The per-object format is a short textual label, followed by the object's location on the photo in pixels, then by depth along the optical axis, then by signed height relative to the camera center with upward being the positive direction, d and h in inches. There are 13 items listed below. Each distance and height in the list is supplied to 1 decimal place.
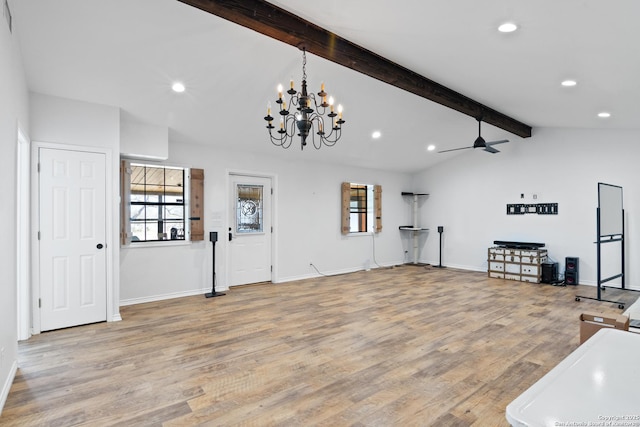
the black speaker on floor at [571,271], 262.4 -44.5
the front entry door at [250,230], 249.9 -13.8
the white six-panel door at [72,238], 159.5 -12.7
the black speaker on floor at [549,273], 265.7 -46.4
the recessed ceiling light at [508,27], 108.6 +58.4
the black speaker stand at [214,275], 223.3 -42.3
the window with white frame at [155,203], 205.0 +5.3
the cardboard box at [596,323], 114.5 -37.8
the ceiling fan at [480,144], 225.3 +44.0
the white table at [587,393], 28.5 -16.7
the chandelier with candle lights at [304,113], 119.3 +34.6
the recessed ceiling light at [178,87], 160.5 +57.9
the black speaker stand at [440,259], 340.1 -46.6
